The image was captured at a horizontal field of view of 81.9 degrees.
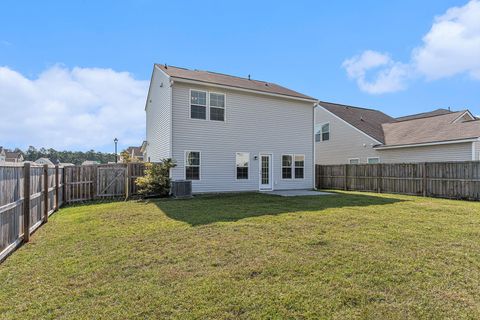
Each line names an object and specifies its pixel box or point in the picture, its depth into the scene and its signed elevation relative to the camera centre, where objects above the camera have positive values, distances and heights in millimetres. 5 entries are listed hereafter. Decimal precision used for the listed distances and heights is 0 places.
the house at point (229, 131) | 12812 +1774
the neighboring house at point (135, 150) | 44688 +2734
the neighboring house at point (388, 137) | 14742 +1747
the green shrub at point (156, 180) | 11930 -590
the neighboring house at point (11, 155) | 49850 +2226
